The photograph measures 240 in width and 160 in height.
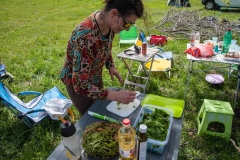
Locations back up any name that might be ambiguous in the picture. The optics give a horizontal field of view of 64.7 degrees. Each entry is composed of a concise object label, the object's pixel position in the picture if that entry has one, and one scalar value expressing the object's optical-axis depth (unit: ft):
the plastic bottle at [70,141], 3.93
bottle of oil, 3.87
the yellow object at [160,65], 13.99
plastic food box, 4.53
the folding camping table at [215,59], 10.15
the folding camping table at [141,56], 11.69
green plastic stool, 8.59
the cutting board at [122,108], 6.04
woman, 4.84
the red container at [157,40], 19.12
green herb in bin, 4.80
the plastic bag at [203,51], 10.78
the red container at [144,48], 11.89
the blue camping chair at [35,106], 9.26
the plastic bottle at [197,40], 12.38
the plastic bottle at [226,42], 11.14
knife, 5.53
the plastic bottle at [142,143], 3.76
